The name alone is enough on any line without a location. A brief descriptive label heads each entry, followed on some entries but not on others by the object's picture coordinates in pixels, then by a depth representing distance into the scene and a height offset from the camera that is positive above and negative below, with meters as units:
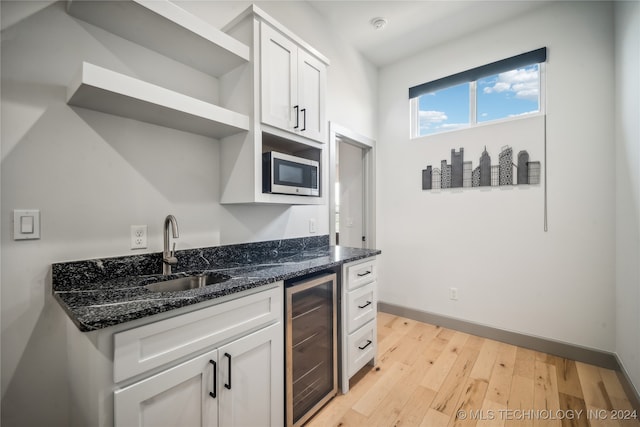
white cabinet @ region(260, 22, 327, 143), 1.61 +0.83
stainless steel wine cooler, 1.45 -0.82
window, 2.49 +1.20
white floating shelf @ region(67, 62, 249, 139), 1.05 +0.48
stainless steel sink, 1.34 -0.37
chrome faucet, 1.35 -0.20
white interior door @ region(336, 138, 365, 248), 3.33 +0.20
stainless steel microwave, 1.64 +0.24
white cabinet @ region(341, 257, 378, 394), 1.84 -0.78
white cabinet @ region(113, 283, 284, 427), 0.87 -0.60
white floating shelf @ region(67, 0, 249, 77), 1.17 +0.88
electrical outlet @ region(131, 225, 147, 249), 1.36 -0.13
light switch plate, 1.05 -0.05
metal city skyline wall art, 2.44 +0.39
